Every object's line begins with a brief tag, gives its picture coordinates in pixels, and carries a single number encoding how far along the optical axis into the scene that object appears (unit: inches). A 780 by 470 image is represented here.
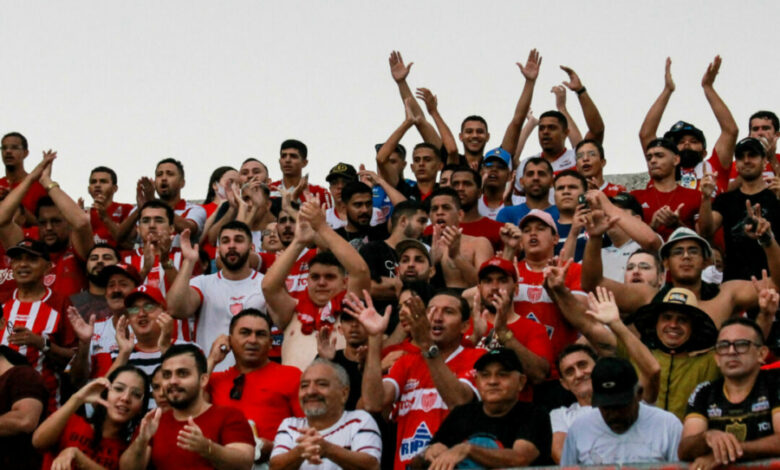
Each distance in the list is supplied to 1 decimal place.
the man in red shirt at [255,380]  372.8
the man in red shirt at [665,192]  481.7
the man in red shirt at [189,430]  331.3
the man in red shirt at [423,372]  343.9
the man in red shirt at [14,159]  564.1
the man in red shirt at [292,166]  572.4
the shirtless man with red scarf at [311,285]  412.2
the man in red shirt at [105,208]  538.9
